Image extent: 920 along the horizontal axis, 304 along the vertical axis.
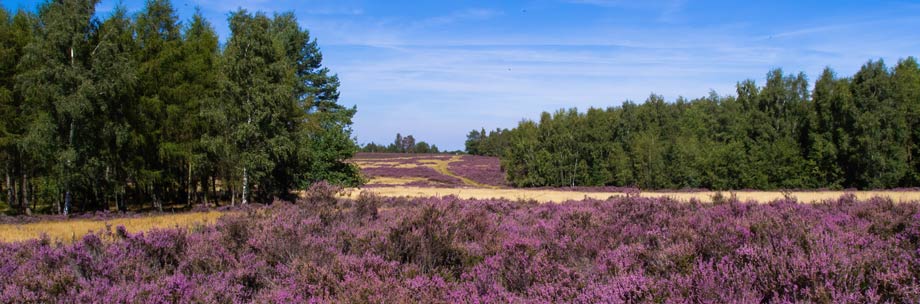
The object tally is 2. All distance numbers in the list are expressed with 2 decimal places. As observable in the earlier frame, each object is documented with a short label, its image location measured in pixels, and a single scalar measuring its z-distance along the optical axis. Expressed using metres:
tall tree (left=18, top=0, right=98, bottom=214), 22.42
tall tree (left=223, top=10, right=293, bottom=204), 28.41
